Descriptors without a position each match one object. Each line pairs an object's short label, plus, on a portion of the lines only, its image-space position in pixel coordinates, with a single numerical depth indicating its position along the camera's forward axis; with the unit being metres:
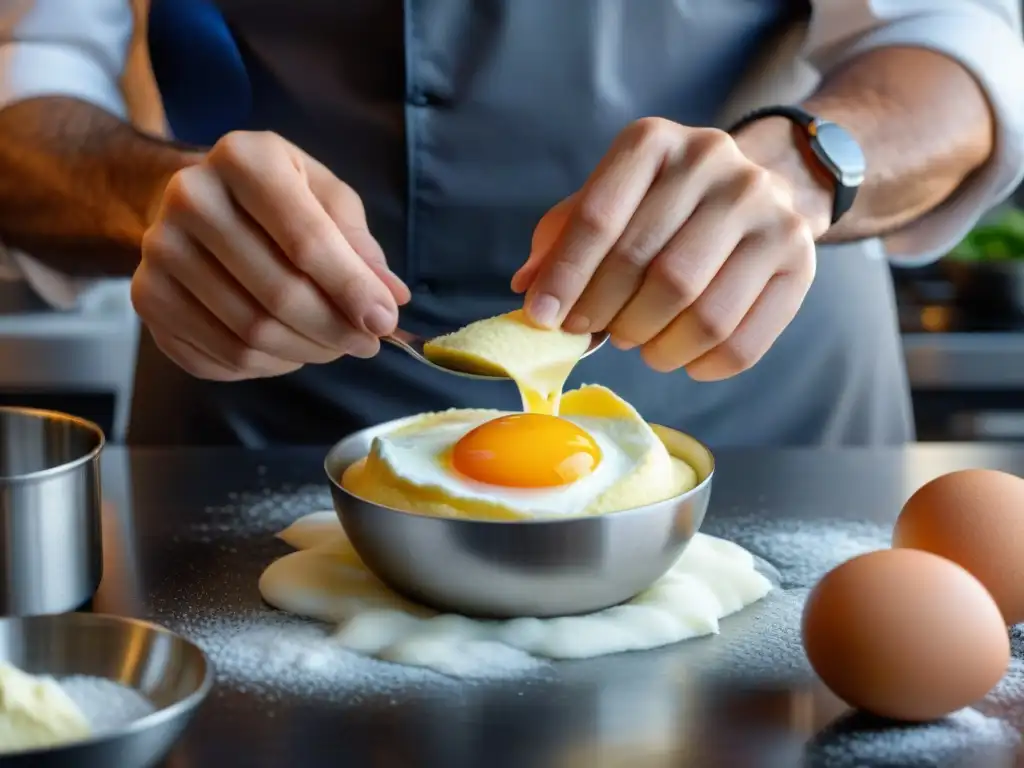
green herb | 2.38
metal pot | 0.89
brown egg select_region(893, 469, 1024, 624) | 0.92
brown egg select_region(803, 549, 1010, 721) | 0.77
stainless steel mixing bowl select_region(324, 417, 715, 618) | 0.89
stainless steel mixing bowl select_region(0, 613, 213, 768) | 0.72
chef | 1.39
